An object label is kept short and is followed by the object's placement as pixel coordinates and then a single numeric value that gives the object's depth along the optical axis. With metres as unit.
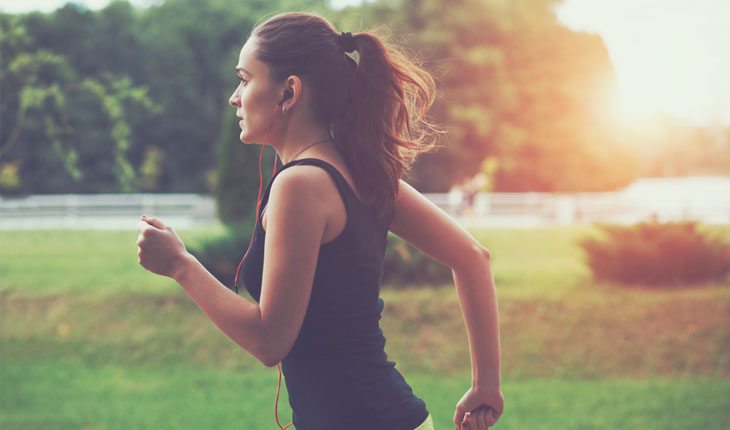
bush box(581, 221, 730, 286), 10.94
